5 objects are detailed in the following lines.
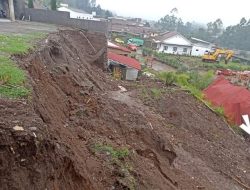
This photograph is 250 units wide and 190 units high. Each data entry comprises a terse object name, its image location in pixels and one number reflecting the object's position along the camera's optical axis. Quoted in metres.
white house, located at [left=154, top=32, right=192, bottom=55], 32.46
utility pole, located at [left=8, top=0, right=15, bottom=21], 13.64
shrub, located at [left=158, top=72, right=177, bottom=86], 13.65
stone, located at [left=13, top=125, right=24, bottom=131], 3.15
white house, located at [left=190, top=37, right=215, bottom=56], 34.12
